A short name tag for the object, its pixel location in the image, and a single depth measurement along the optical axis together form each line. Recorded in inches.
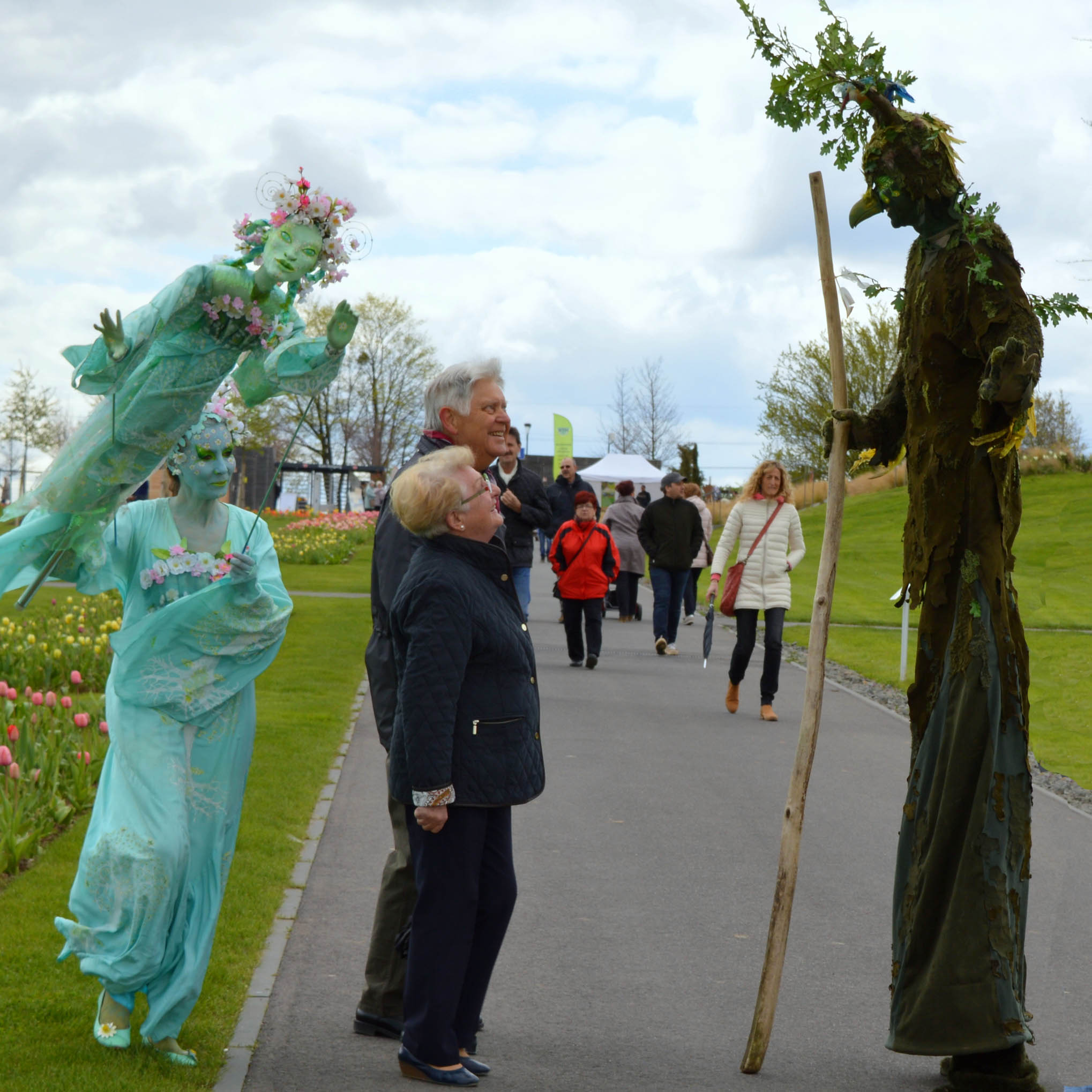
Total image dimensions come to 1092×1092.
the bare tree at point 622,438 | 2652.6
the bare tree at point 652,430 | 2632.9
